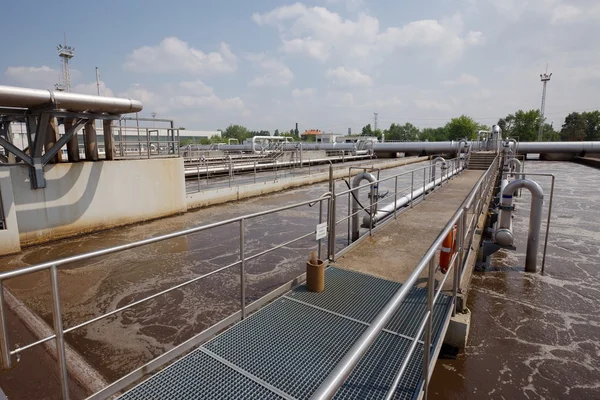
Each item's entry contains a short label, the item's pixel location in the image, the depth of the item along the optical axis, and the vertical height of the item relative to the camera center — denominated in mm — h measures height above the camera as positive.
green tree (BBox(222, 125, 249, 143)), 119606 +5000
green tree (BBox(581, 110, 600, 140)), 74688 +5110
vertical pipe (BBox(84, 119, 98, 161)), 9438 +125
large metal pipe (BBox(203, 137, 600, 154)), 38159 +75
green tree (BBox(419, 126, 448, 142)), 114000 +4495
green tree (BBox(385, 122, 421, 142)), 116812 +5235
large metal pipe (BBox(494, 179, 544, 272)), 6391 -1385
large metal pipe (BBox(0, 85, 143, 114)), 6867 +981
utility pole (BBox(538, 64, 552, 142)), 66875 +11849
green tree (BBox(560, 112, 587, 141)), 77438 +4724
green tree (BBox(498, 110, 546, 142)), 74312 +4923
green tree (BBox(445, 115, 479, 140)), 82438 +4749
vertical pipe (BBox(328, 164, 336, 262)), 4617 -1045
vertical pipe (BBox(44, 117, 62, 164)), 8727 +187
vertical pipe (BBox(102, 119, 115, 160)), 9750 +165
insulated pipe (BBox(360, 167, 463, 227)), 7812 -1499
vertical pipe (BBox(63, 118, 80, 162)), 9156 -64
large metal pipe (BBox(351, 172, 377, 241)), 7696 -1356
